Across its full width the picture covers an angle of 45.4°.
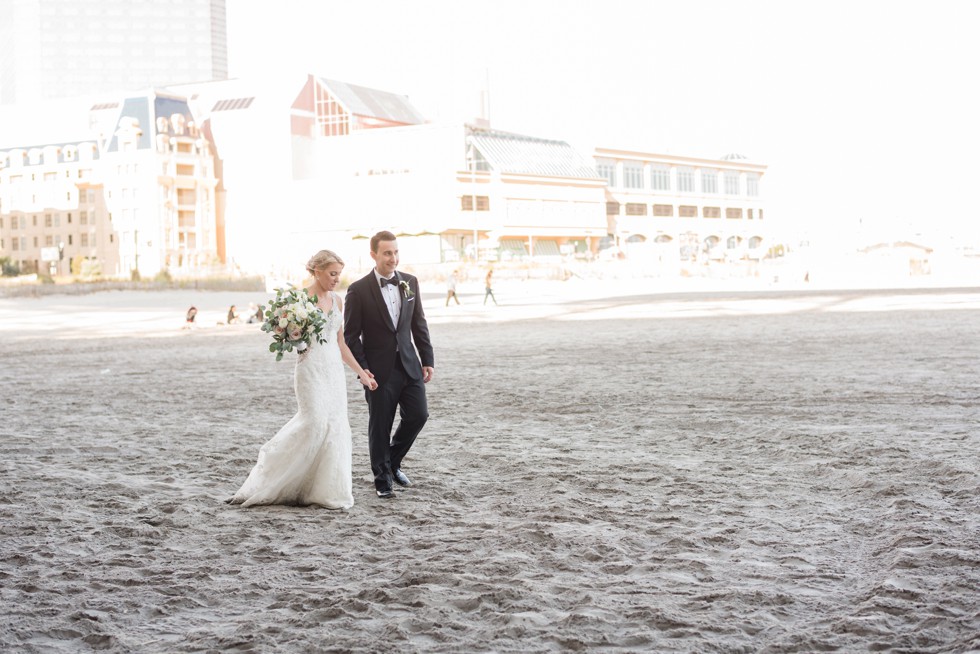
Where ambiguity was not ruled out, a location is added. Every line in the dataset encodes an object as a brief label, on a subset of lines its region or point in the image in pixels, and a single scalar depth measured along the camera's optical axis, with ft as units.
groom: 26.45
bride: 25.84
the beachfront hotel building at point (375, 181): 295.69
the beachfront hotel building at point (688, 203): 357.41
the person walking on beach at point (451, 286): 144.31
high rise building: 599.98
